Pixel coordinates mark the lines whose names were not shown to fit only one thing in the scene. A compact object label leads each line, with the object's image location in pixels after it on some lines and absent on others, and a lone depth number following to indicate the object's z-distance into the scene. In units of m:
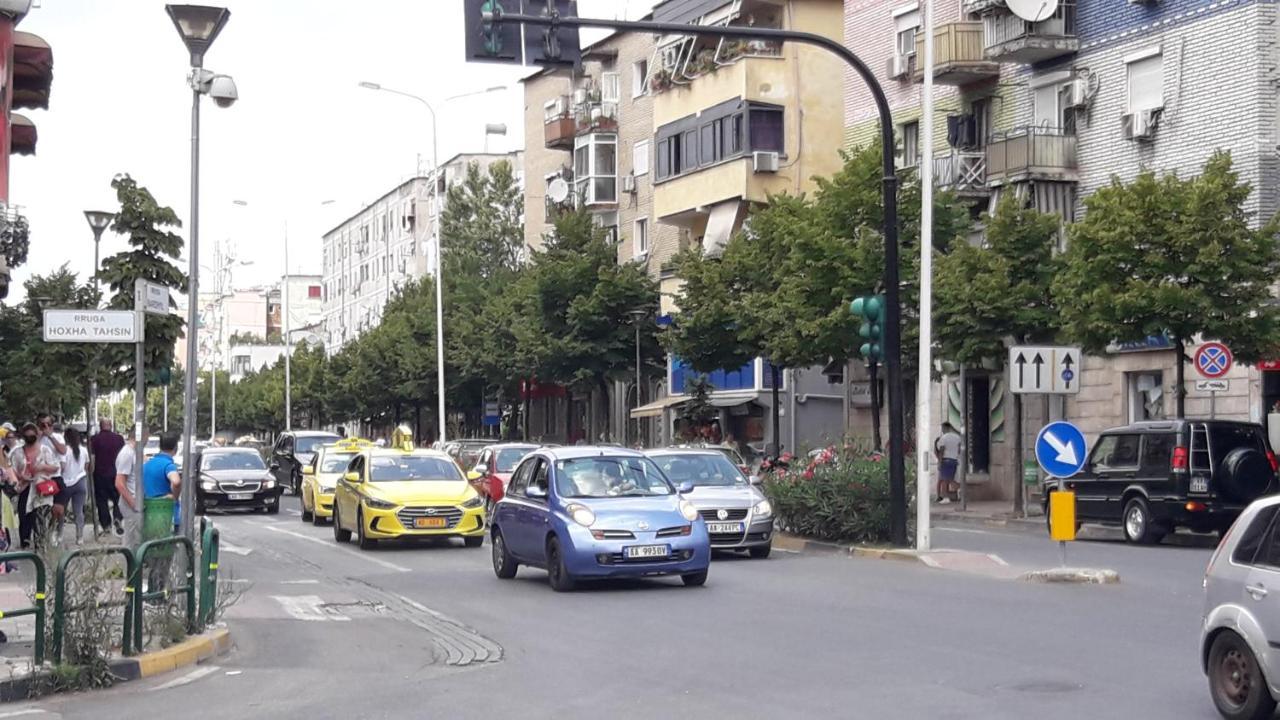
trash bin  17.89
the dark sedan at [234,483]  41.69
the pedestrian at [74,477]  26.47
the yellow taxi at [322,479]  36.41
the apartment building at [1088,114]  36.75
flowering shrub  25.66
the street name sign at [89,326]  16.27
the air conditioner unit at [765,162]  54.12
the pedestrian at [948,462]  43.06
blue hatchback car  19.52
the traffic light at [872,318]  24.39
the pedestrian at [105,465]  29.80
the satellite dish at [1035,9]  41.28
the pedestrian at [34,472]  25.02
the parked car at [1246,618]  9.72
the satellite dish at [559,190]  70.94
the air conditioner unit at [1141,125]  39.38
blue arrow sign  20.61
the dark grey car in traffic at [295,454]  50.97
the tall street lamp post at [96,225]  38.38
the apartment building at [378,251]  117.25
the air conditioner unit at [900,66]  48.78
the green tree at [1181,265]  30.86
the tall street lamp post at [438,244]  61.38
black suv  27.20
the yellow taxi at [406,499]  27.50
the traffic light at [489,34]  17.39
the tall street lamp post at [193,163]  16.77
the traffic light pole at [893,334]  23.26
